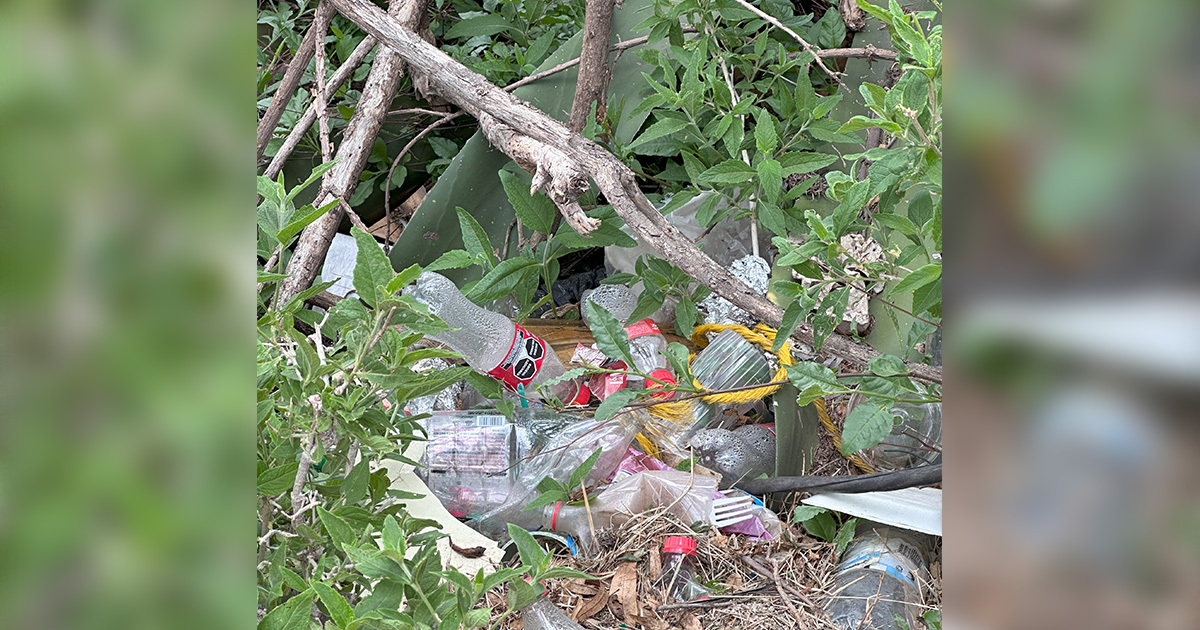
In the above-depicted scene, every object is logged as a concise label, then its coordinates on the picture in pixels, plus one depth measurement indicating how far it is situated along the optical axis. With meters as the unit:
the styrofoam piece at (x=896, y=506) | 2.86
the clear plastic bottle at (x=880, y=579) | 2.83
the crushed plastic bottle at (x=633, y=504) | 2.93
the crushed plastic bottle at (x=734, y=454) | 3.01
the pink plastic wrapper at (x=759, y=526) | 2.94
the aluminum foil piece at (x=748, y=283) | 3.10
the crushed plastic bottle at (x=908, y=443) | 2.96
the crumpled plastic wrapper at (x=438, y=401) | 3.06
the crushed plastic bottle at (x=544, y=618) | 2.76
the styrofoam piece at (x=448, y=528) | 2.89
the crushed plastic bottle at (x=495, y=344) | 3.02
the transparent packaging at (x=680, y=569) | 2.88
